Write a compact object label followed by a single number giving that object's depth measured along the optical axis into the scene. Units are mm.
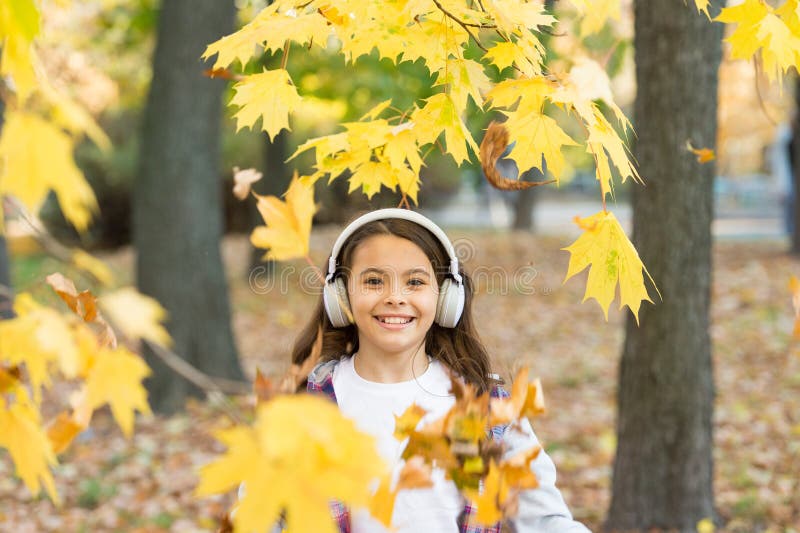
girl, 2100
